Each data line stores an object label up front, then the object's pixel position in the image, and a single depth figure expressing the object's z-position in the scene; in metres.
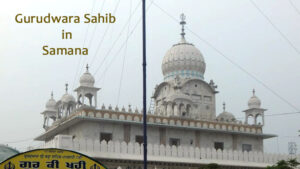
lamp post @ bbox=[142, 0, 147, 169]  13.74
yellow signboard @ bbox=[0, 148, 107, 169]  10.40
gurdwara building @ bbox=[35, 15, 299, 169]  25.23
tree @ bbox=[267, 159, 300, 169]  22.89
